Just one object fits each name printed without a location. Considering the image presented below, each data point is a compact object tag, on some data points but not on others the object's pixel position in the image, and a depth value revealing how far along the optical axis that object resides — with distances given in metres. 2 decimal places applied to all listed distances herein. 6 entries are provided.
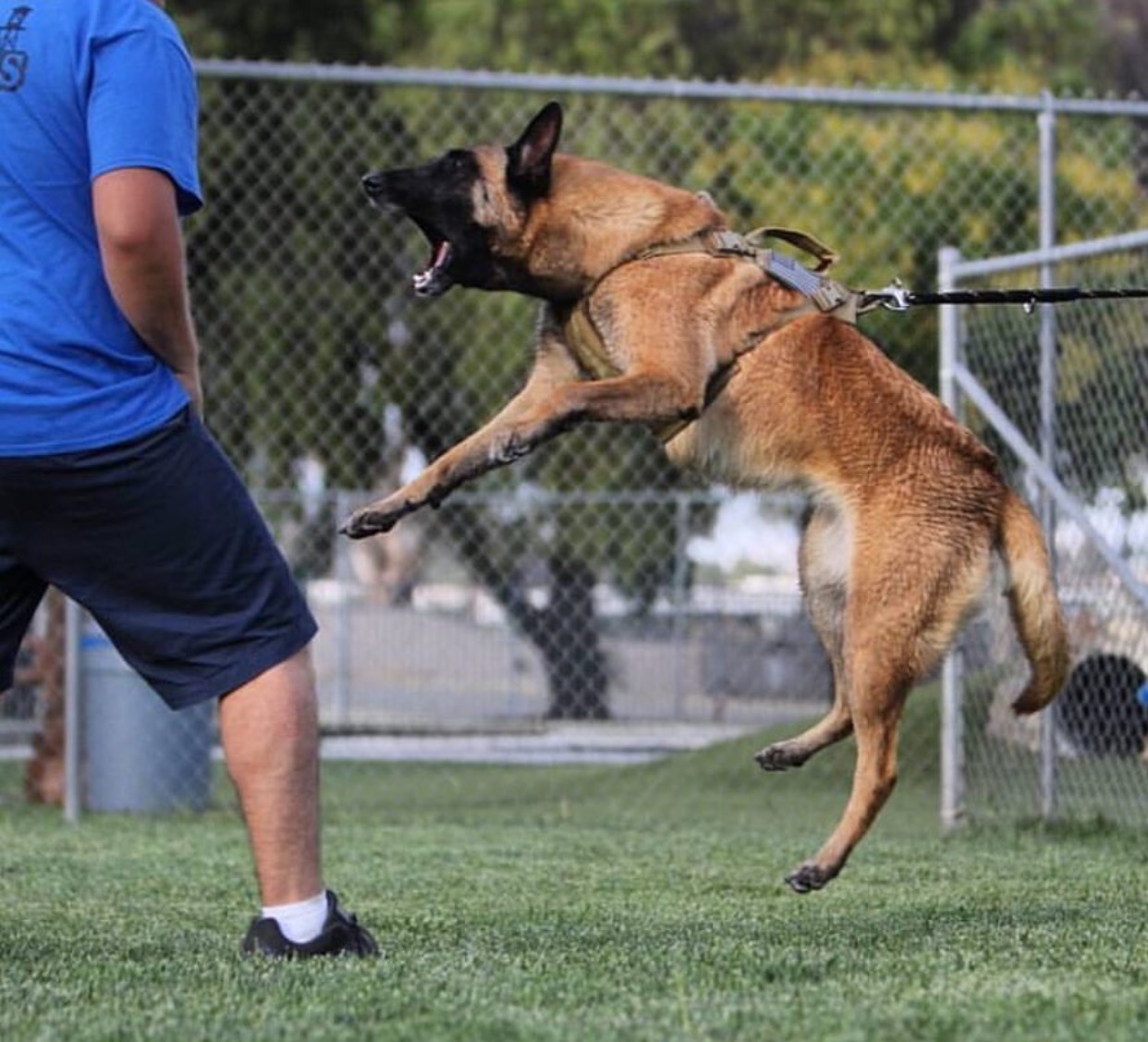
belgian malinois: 10.28
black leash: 9.84
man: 7.21
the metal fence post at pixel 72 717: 17.34
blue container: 18.17
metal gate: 15.40
